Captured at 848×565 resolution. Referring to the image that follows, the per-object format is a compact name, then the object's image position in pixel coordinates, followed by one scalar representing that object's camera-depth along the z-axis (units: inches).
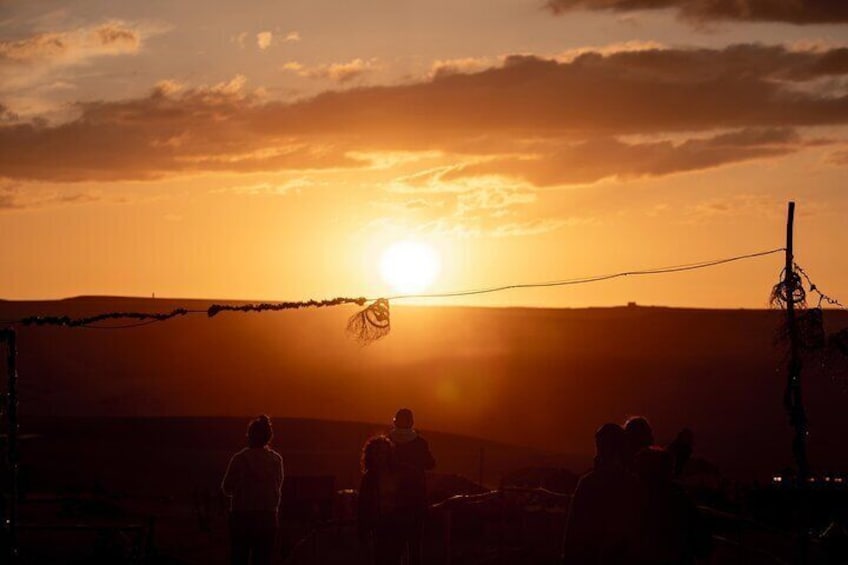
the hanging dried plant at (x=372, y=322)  761.0
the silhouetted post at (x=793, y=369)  661.3
